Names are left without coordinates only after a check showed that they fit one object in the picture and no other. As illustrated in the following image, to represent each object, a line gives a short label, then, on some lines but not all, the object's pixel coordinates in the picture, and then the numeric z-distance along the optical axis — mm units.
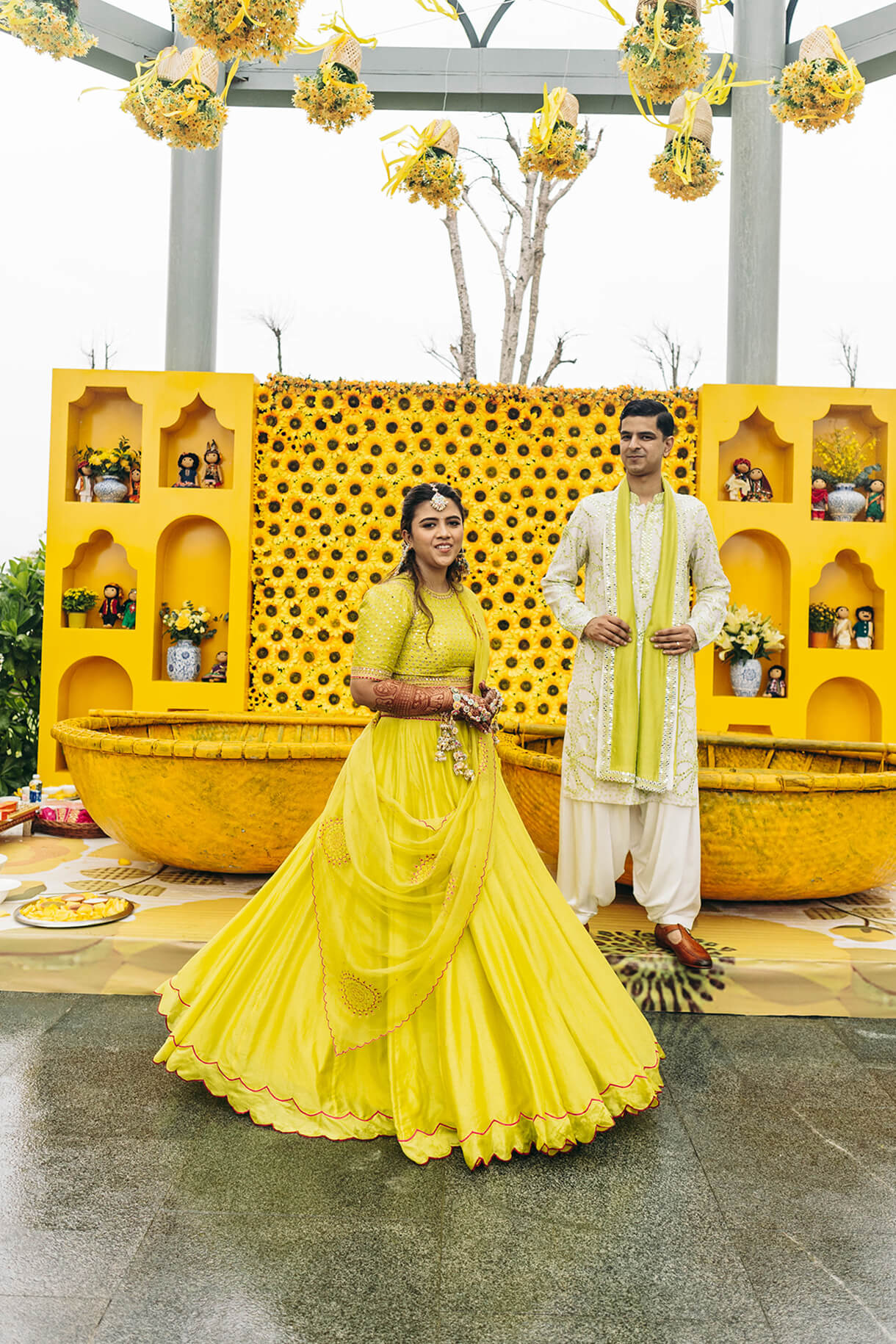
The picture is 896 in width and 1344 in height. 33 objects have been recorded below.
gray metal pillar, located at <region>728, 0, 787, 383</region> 6289
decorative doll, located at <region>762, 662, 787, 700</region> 5551
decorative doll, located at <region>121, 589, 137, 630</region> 5684
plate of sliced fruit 2891
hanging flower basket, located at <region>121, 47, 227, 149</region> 4438
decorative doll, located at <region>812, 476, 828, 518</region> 5645
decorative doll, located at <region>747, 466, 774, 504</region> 5625
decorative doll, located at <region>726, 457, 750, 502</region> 5578
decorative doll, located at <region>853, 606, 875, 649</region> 5613
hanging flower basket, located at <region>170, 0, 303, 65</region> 3889
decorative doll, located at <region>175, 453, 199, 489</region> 5656
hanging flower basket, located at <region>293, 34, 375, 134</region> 4555
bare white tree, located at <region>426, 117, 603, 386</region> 9398
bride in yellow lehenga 1880
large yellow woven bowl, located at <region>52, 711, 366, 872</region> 3135
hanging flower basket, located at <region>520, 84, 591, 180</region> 4719
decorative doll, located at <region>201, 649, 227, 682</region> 5678
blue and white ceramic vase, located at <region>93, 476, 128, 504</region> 5602
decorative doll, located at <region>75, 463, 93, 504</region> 5656
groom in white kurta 2773
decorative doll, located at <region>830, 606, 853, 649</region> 5602
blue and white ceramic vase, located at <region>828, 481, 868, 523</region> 5566
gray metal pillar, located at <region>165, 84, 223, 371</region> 6348
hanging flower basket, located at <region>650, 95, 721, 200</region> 4871
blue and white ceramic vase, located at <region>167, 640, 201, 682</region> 5574
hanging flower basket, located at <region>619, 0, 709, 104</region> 4078
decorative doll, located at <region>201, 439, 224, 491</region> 5699
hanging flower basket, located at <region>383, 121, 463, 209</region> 5027
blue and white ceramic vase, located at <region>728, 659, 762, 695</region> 5465
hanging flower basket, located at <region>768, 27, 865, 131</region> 4465
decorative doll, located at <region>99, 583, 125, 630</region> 5648
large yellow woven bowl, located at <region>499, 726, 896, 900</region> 2893
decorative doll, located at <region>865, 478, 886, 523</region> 5582
